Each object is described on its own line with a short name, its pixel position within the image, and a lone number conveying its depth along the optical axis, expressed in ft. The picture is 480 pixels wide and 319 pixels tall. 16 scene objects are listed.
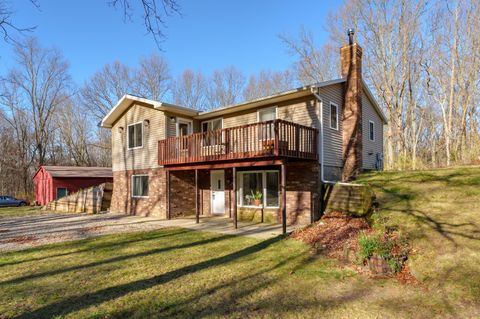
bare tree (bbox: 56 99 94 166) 125.29
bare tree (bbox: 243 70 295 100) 104.99
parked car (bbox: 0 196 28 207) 86.43
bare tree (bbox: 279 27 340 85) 87.97
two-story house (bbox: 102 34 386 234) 37.91
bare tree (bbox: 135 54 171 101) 119.55
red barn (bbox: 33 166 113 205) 83.10
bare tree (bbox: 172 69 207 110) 125.80
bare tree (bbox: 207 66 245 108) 121.90
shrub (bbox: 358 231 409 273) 20.11
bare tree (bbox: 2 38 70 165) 114.73
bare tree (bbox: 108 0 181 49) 16.71
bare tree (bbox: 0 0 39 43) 16.62
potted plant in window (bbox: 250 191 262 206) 42.98
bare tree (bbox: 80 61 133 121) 117.91
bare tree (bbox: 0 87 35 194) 117.91
